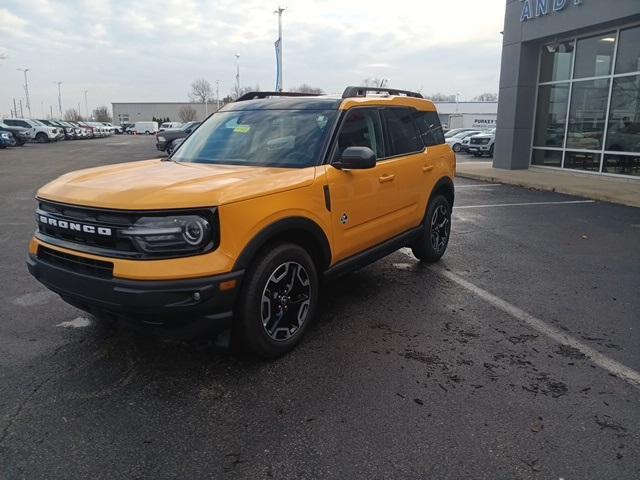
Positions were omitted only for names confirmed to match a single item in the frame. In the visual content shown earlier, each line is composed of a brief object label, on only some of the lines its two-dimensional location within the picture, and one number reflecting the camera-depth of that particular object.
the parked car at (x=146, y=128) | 77.88
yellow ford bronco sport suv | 3.04
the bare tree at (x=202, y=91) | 107.63
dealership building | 14.12
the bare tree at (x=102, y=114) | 128.00
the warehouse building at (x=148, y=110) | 102.12
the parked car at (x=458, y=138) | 29.60
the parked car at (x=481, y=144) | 25.90
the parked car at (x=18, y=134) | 33.03
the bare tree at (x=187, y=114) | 93.85
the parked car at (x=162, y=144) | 23.50
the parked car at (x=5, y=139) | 29.88
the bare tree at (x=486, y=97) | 104.84
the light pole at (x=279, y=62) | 32.53
